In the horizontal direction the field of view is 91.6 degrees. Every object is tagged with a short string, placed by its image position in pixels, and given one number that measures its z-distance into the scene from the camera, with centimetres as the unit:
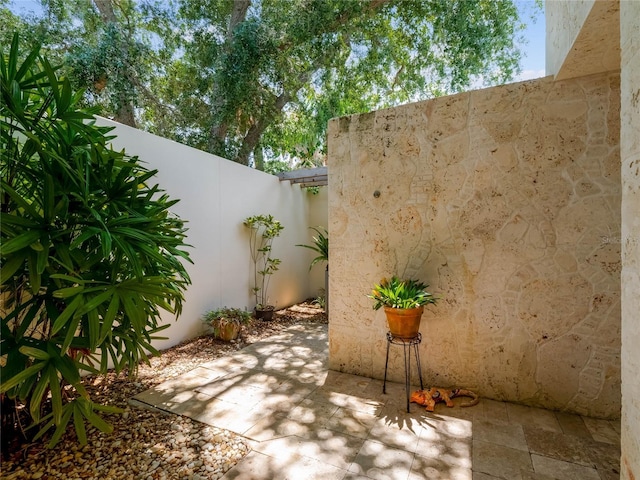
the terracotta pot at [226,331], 396
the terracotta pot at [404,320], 249
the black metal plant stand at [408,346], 255
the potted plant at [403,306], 250
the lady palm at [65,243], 162
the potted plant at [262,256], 507
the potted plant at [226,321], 397
